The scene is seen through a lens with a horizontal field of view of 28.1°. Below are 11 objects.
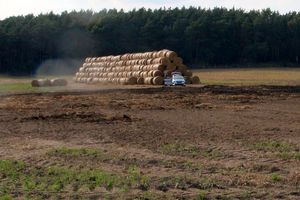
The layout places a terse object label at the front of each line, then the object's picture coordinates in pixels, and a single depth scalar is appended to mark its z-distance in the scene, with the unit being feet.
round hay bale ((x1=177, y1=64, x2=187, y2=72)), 175.25
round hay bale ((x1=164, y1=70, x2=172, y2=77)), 168.76
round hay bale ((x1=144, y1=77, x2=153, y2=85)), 168.45
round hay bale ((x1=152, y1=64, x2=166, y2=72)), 171.22
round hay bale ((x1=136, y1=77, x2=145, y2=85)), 173.06
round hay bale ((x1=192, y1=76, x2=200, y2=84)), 177.14
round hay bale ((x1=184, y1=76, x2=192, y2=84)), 175.22
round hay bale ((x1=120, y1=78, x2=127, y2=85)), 177.50
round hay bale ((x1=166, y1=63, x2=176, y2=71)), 172.59
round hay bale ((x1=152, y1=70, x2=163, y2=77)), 169.68
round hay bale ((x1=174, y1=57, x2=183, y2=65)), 175.22
